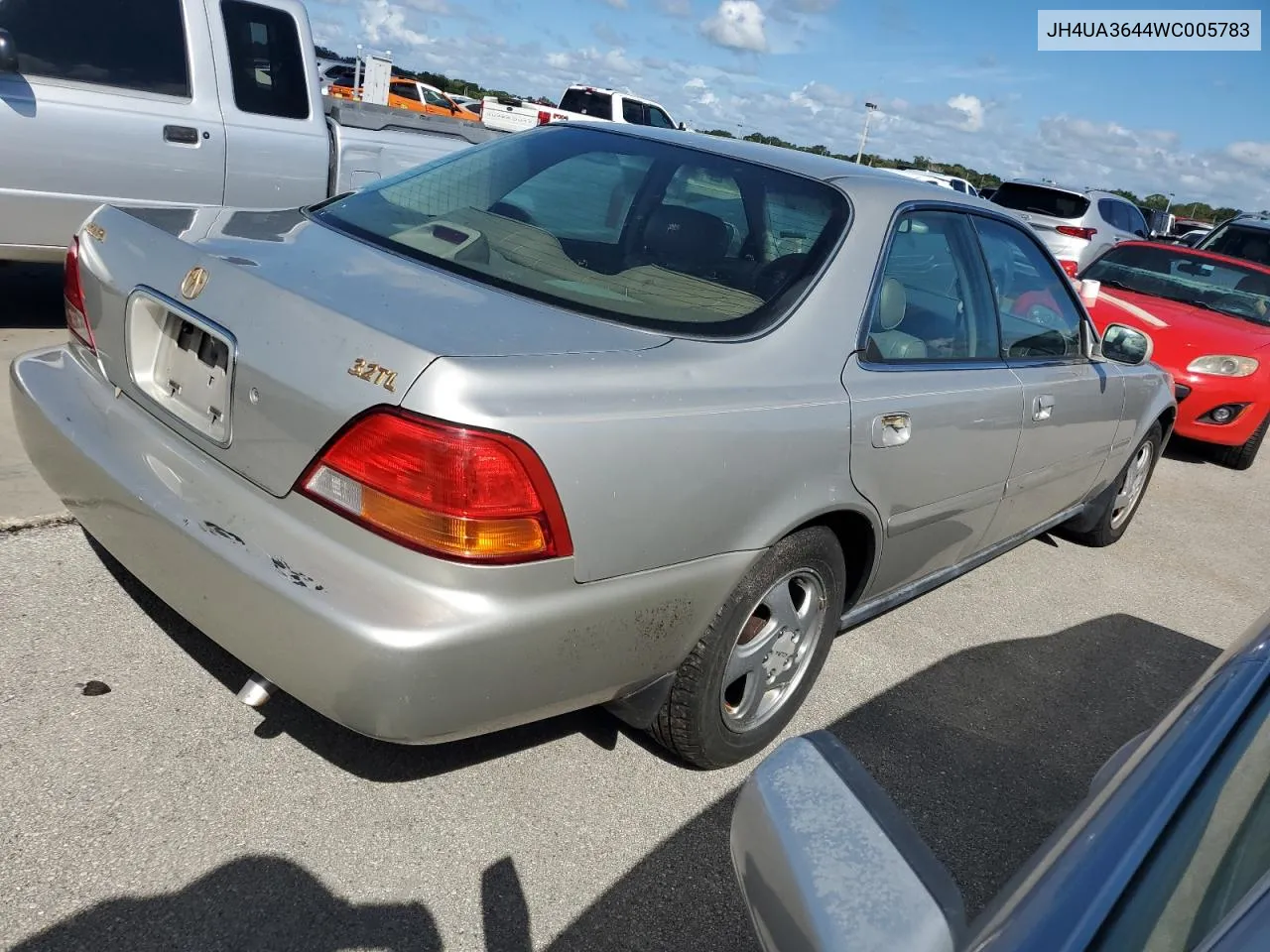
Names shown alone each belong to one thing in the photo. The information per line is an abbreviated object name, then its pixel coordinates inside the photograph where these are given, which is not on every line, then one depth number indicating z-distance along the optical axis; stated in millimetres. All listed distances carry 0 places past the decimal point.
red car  6953
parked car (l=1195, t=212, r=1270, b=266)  11664
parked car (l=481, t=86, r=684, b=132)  18306
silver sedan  1998
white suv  14508
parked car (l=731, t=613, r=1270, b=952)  994
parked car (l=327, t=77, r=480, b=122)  24094
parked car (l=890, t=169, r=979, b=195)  21031
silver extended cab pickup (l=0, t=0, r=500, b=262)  5055
